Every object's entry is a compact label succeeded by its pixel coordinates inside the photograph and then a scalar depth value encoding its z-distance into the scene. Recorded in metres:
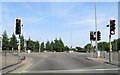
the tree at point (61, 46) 74.28
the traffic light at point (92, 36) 22.28
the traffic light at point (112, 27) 13.40
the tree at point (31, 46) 65.64
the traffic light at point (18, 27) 12.59
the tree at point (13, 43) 56.82
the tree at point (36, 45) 68.53
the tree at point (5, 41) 53.05
